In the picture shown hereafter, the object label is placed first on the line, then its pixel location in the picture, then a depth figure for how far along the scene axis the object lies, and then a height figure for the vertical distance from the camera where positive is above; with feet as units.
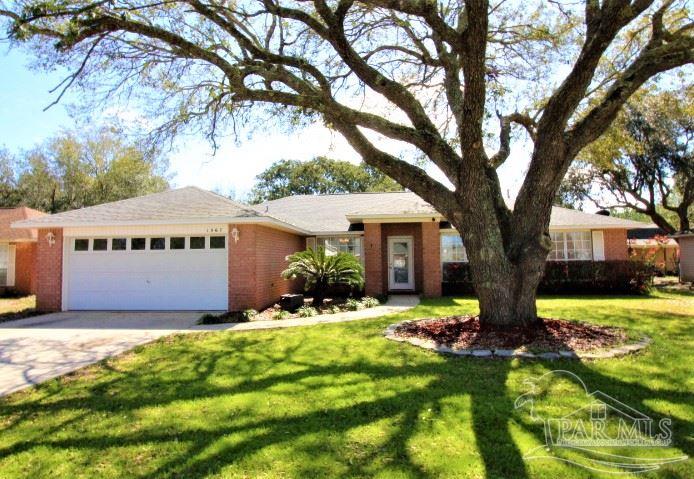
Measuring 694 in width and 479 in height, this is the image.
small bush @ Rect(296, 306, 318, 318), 37.65 -4.52
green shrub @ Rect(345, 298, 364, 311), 40.88 -4.33
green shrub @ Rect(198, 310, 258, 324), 34.81 -4.60
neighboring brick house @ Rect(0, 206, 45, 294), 60.29 +0.82
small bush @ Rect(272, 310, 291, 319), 36.99 -4.66
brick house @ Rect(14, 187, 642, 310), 39.65 +1.18
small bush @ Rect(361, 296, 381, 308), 42.55 -4.22
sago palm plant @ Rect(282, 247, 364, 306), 42.39 -0.73
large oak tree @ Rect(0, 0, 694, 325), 21.99 +9.76
